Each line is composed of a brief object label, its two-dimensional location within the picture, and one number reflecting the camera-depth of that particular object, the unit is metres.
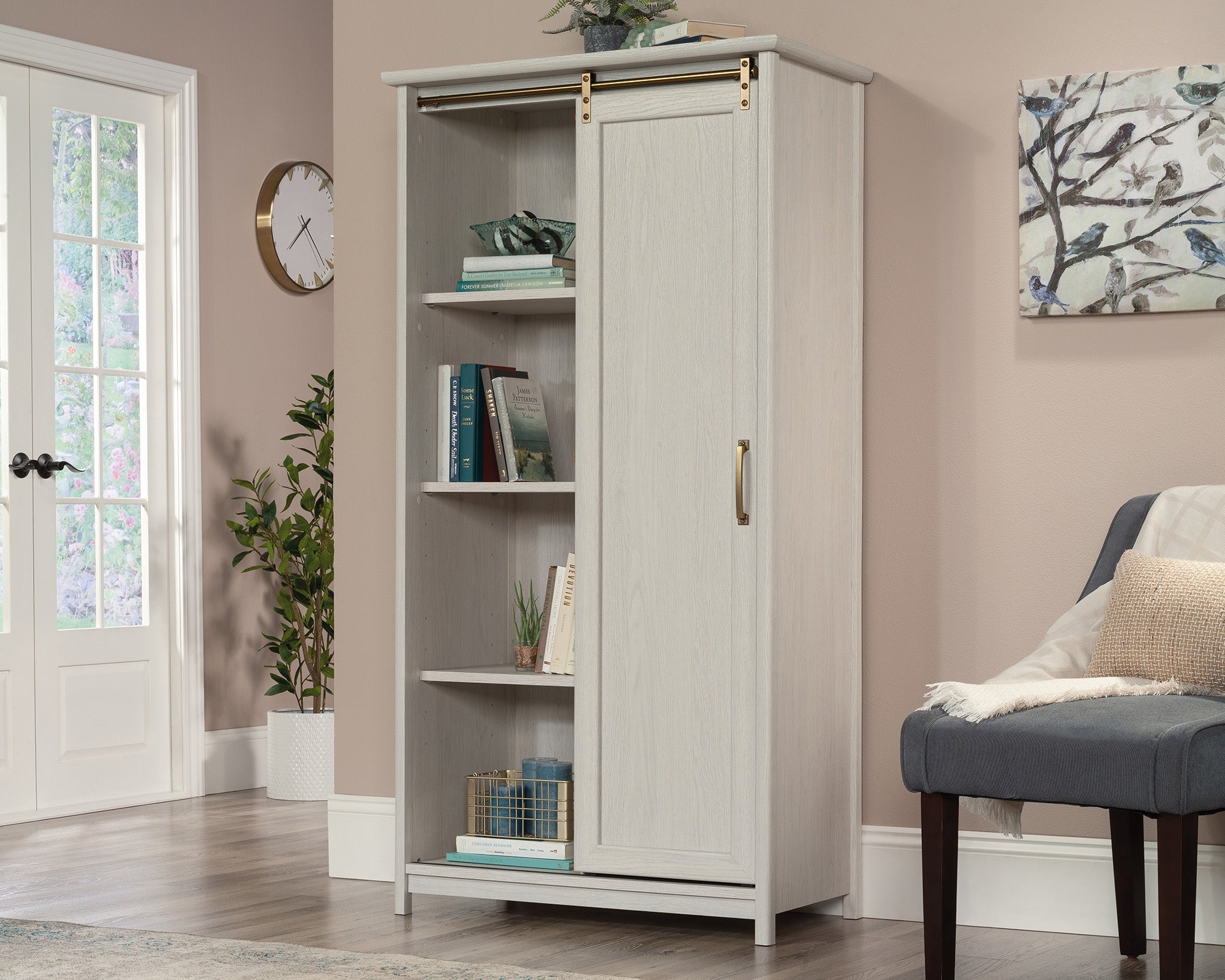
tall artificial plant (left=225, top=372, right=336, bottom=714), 5.12
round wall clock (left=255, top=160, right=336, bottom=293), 5.46
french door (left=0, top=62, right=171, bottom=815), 4.66
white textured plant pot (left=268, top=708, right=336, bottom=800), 5.00
